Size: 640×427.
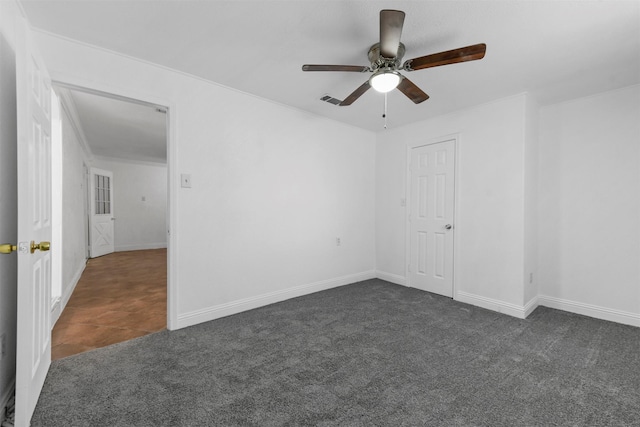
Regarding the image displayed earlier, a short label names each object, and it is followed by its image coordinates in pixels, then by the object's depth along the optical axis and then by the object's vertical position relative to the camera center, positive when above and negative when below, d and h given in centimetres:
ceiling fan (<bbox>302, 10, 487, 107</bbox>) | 169 +101
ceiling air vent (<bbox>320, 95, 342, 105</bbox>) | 327 +127
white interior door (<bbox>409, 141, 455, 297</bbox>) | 379 -8
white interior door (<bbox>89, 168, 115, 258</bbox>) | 670 -10
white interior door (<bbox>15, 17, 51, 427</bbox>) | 143 -9
